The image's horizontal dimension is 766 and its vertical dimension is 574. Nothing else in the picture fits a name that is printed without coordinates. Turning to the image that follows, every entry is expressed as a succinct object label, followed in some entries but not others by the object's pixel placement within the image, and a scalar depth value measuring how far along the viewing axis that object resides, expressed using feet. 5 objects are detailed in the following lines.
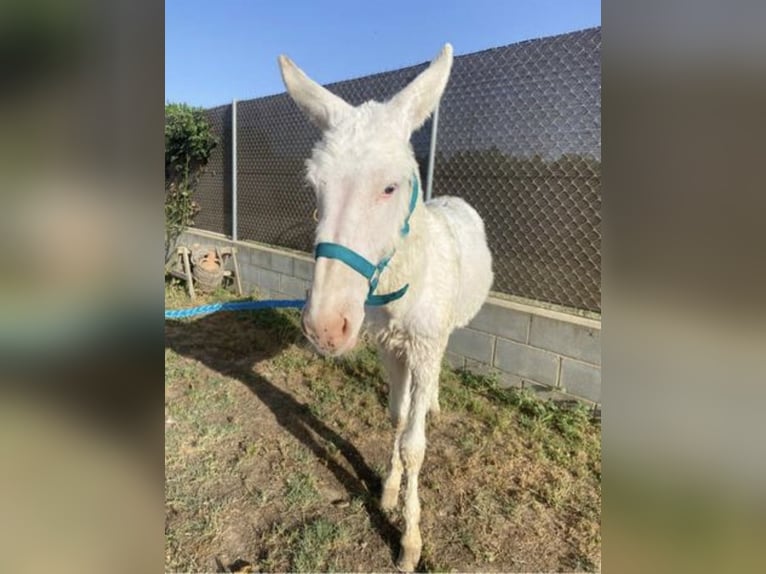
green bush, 24.61
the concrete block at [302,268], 18.20
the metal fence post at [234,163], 23.08
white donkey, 4.94
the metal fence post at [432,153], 14.64
